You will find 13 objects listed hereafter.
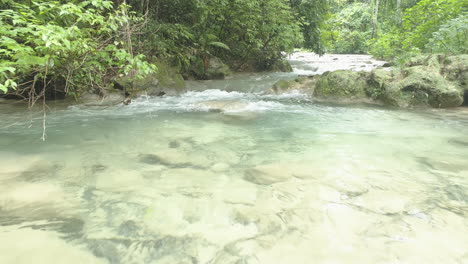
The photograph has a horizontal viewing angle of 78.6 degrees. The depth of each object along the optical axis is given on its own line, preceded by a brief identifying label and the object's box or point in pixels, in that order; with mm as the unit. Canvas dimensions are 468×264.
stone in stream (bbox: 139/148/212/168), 3334
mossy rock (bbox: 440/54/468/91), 7382
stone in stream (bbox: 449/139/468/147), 4300
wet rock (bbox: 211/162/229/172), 3219
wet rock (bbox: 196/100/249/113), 6766
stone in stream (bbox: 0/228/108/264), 1761
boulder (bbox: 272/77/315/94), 9561
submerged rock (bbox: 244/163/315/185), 2930
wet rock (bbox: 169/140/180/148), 4035
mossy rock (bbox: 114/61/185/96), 7953
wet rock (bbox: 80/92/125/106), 7168
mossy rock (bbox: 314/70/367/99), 8208
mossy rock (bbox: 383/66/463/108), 7043
